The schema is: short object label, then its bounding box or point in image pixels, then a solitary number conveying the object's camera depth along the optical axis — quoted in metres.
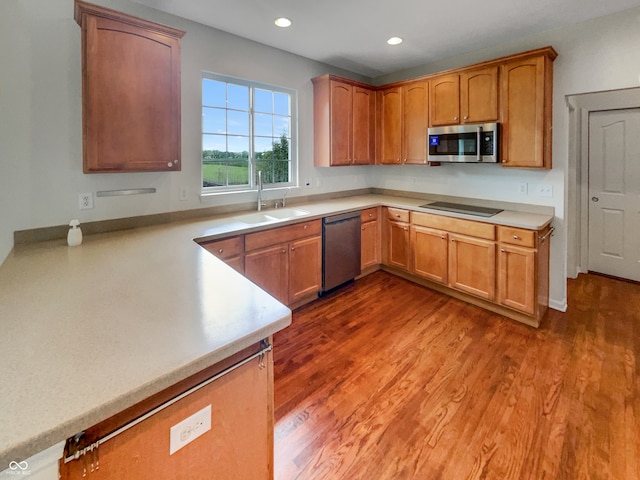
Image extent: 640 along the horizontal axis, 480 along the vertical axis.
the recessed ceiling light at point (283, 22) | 2.71
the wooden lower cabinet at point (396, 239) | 3.79
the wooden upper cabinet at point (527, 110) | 2.83
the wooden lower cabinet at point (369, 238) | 3.81
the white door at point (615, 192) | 3.68
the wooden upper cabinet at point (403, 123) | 3.75
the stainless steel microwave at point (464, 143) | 3.12
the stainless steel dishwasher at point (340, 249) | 3.37
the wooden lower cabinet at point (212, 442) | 0.76
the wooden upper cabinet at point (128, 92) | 1.97
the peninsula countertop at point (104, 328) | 0.67
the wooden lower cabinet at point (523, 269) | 2.77
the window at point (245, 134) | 3.05
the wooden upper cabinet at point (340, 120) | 3.68
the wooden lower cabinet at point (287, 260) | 2.76
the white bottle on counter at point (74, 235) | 2.02
